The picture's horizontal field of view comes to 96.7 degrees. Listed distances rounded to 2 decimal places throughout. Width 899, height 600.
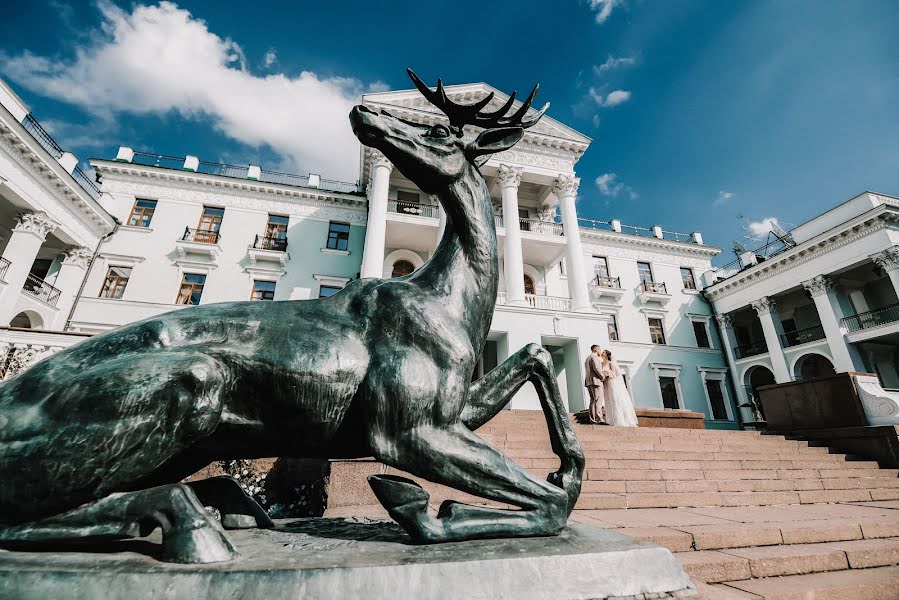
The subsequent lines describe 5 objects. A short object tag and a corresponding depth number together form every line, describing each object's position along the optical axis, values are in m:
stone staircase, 2.14
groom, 10.48
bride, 10.15
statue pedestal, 0.84
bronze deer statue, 1.01
